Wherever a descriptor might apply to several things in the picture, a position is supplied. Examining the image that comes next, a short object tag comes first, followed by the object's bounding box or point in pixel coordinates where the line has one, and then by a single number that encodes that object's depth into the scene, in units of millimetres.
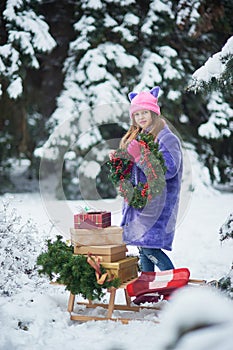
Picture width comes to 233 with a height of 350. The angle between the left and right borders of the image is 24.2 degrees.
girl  4438
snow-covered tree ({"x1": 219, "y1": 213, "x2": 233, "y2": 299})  3724
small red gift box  4238
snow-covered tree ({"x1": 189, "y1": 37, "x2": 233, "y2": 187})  10562
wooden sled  4113
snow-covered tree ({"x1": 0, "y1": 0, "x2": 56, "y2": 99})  9086
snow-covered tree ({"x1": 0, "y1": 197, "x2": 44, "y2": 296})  4633
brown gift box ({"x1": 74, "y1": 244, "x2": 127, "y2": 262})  4164
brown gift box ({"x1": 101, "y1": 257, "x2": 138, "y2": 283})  4094
